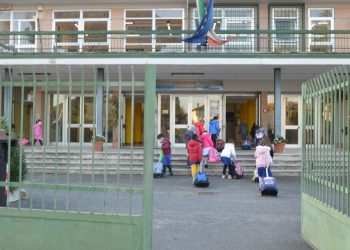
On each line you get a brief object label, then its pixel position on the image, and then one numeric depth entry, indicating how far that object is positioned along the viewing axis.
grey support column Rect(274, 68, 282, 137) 18.84
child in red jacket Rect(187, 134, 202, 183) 13.24
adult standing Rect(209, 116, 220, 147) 19.03
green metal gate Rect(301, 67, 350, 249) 5.00
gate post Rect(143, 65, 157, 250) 4.80
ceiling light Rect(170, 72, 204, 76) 20.74
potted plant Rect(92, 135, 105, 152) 13.86
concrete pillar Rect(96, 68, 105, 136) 17.92
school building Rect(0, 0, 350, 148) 20.77
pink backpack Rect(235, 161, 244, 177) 15.02
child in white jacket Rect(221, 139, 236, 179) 14.39
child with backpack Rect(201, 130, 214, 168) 15.78
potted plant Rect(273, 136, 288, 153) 17.75
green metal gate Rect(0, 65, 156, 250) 4.83
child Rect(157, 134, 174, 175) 15.36
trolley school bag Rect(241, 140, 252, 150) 20.58
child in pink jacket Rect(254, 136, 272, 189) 12.16
